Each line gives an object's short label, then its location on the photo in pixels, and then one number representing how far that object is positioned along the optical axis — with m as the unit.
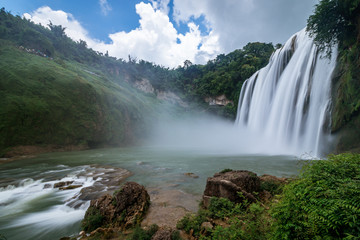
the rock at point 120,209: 3.93
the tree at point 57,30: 44.40
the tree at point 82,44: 48.88
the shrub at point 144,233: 3.19
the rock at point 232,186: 4.25
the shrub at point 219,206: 3.81
